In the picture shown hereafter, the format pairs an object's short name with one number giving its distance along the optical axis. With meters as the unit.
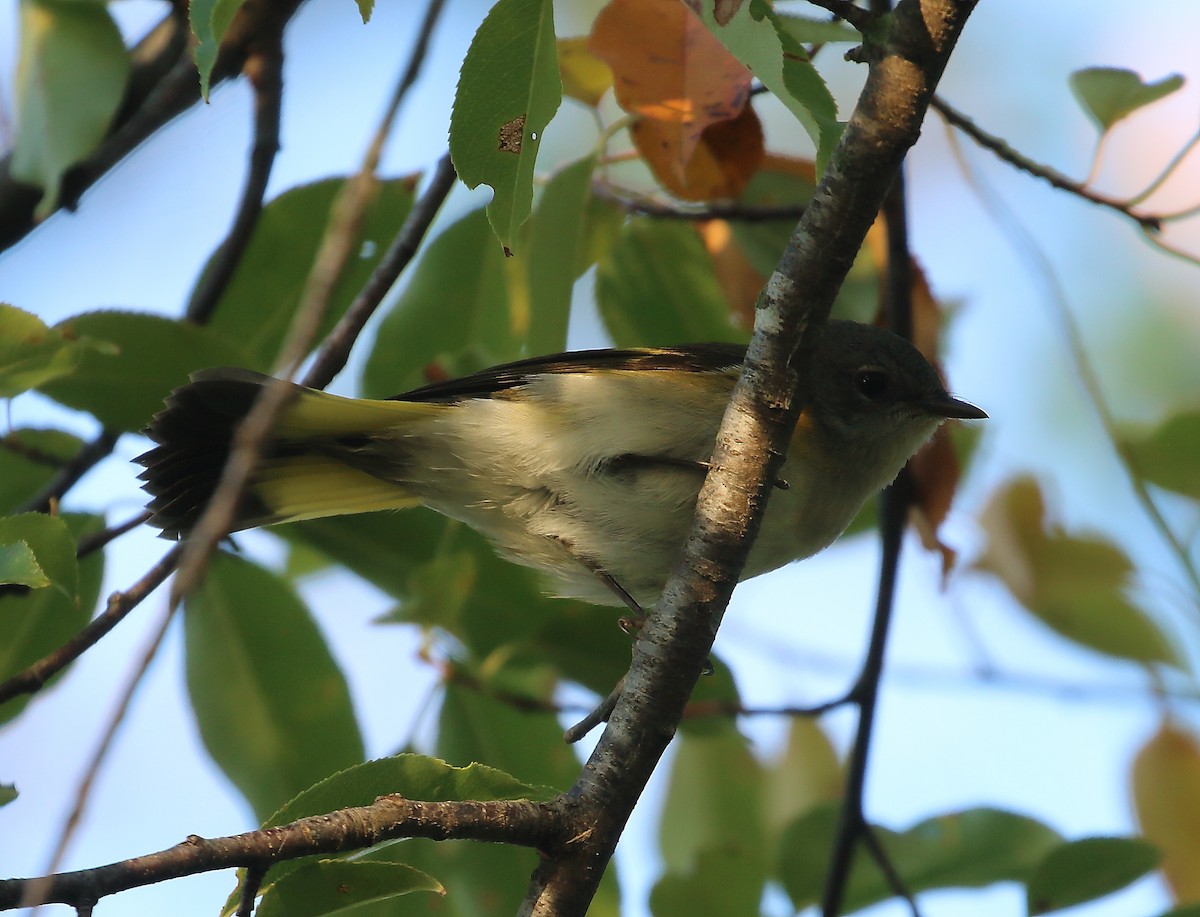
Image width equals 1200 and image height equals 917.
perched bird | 6.30
